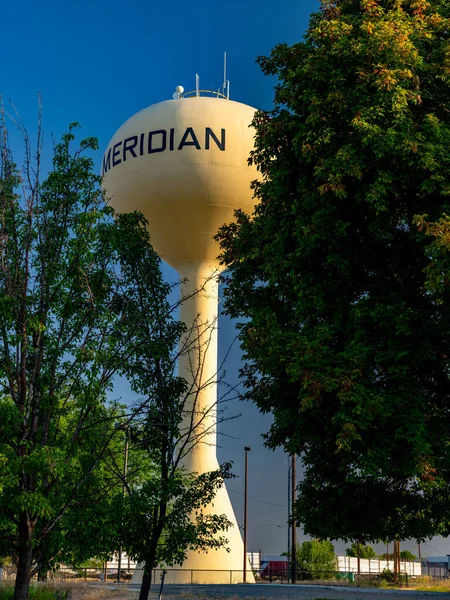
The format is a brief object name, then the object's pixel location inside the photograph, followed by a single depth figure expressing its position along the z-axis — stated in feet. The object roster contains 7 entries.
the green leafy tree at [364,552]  214.28
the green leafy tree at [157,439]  43.39
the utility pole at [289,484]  114.67
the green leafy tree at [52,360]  33.14
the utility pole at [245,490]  140.05
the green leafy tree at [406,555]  250.57
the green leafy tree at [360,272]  42.19
